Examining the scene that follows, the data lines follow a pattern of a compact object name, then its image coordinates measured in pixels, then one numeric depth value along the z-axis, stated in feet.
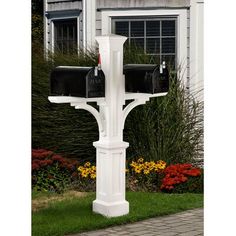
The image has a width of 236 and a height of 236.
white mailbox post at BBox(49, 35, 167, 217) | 19.25
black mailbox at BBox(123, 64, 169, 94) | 18.84
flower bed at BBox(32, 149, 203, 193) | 24.49
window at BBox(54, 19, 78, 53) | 38.34
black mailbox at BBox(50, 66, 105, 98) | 18.01
